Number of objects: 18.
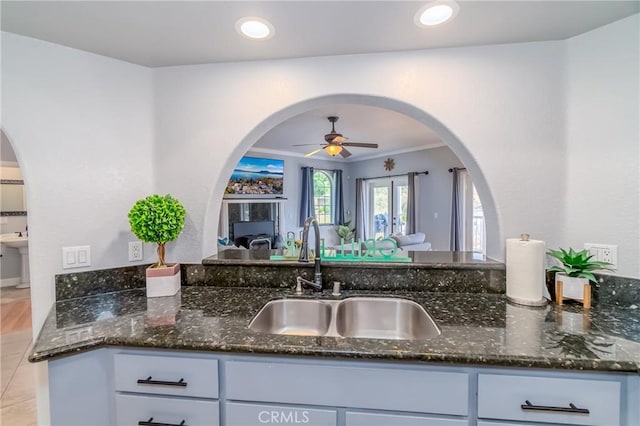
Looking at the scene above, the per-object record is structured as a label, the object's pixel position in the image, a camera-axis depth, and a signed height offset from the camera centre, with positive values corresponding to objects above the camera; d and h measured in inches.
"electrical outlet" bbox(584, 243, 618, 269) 55.9 -8.6
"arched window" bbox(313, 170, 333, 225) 294.7 +10.9
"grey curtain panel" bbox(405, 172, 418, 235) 253.6 +3.9
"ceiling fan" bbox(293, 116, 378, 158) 154.5 +34.8
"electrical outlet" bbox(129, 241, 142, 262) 68.3 -9.8
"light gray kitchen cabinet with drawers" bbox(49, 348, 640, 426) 38.5 -25.3
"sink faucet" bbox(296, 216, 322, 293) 64.8 -13.5
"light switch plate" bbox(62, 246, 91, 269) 61.3 -10.1
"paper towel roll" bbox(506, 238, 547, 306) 57.0 -12.4
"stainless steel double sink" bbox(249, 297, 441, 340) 59.7 -22.3
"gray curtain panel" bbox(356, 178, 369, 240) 299.6 -3.2
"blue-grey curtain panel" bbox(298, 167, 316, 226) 277.9 +12.9
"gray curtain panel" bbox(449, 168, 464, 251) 221.8 -4.0
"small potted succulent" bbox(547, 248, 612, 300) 55.4 -12.1
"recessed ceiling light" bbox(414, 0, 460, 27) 48.9 +32.8
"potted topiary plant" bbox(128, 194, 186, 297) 61.2 -4.2
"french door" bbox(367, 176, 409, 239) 272.4 +1.6
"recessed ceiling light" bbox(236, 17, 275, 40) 53.5 +32.9
